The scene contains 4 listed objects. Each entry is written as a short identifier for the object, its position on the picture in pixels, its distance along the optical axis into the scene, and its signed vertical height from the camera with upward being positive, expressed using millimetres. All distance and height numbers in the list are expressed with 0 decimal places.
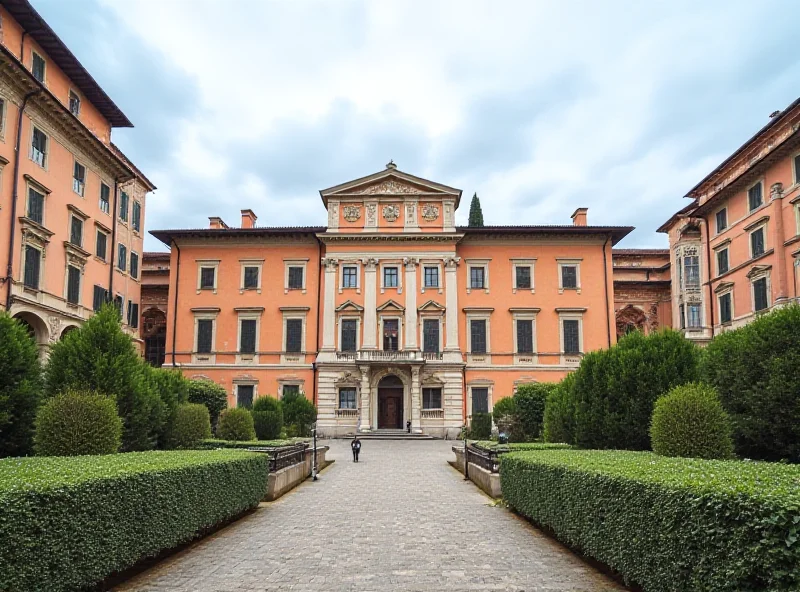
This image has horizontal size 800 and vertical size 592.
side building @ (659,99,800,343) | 33375 +9116
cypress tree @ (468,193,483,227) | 63053 +17169
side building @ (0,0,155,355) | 27391 +9731
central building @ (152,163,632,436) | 44156 +6233
